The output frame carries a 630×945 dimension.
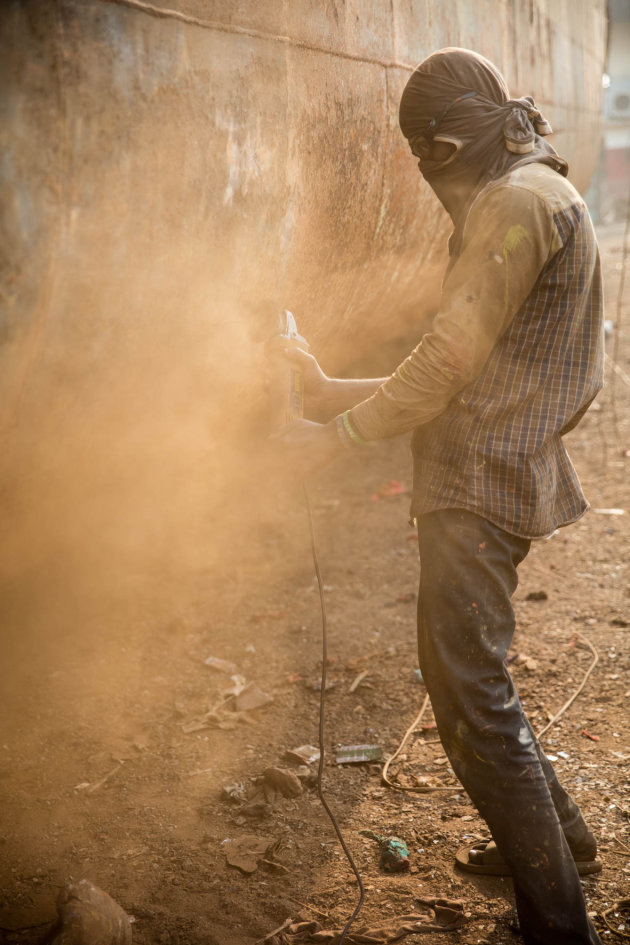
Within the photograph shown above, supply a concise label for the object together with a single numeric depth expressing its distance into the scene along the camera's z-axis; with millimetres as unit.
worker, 2055
